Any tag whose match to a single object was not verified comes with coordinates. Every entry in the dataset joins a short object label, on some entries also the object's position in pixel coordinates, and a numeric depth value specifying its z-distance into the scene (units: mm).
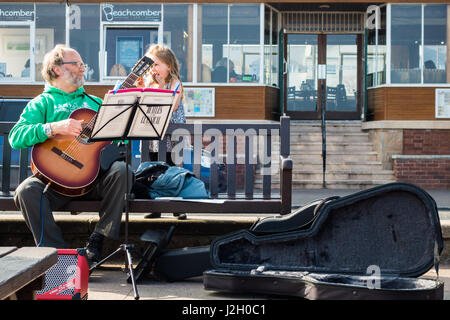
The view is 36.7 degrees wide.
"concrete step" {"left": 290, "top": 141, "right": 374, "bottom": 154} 14891
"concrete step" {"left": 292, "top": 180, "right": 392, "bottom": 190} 13906
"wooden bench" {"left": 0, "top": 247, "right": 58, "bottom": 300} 2143
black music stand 4418
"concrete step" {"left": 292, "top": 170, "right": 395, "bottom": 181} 14133
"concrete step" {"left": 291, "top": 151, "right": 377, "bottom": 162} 14570
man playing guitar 4727
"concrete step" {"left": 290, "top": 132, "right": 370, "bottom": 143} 15164
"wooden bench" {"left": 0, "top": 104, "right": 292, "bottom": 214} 5074
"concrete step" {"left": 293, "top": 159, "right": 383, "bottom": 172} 14391
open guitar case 4164
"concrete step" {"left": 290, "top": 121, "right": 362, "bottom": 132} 15557
